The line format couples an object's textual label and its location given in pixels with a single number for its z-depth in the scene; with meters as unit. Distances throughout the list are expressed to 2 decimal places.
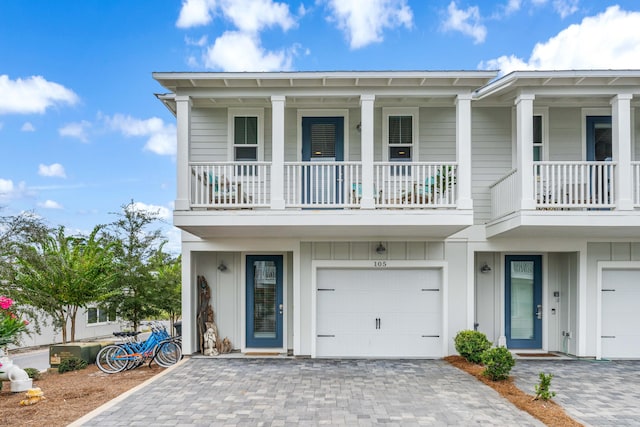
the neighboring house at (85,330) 16.34
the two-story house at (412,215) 8.17
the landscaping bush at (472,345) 8.58
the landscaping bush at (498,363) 7.29
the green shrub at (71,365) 9.21
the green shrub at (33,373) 8.47
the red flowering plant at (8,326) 7.43
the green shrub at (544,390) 6.23
